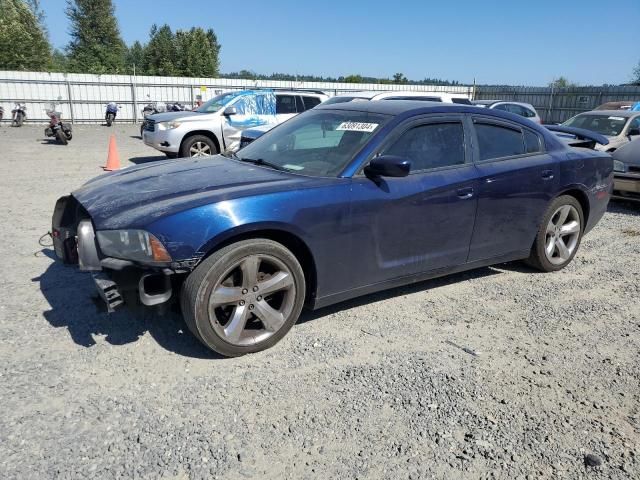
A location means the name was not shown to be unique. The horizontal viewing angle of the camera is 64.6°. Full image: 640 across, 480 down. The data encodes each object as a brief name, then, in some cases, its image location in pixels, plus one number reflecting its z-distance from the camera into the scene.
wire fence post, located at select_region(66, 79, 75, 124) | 24.98
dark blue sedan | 3.04
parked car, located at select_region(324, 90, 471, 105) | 11.47
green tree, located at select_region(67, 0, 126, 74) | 54.84
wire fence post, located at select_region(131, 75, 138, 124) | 26.80
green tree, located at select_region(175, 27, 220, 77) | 55.44
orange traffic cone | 10.65
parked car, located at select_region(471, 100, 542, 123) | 14.94
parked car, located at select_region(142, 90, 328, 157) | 11.07
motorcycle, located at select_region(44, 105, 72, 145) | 15.62
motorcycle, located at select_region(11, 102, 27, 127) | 21.98
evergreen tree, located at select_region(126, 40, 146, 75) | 81.94
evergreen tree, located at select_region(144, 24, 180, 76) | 55.69
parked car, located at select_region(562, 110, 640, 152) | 10.85
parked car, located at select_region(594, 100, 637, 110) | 16.72
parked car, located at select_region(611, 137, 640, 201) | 7.92
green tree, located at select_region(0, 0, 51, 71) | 36.69
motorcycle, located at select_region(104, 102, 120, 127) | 23.90
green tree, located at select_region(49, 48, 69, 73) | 43.00
